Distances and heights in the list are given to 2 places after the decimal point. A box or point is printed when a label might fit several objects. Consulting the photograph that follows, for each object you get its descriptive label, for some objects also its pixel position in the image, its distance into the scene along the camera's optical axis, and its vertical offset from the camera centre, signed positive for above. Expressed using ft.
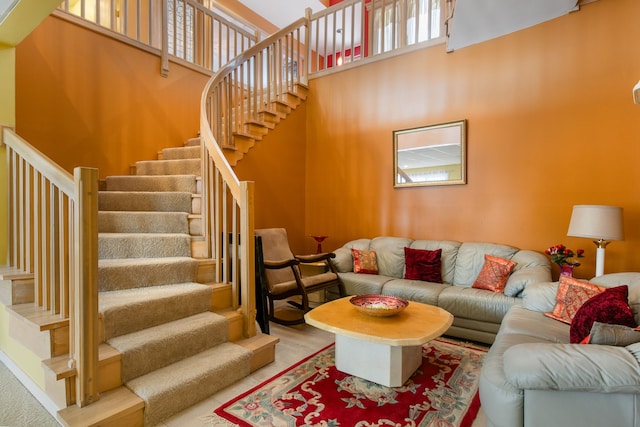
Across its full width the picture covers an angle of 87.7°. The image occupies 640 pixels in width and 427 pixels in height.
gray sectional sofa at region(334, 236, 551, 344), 9.48 -2.62
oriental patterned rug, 6.14 -3.96
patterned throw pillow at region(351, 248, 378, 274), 12.82 -2.23
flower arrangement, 9.60 -1.46
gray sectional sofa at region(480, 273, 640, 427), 4.25 -2.48
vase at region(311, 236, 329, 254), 14.55 -1.52
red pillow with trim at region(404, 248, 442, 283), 11.73 -2.20
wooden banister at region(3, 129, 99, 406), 5.63 -1.05
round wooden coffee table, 6.87 -2.72
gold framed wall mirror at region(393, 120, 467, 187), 12.59 +1.96
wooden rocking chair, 10.21 -2.41
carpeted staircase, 6.45 -2.13
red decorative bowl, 7.67 -2.45
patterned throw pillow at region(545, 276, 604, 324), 7.47 -2.11
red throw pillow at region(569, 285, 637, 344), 5.64 -1.88
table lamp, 8.60 -0.53
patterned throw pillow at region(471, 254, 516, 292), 10.21 -2.17
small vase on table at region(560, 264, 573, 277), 9.29 -1.87
